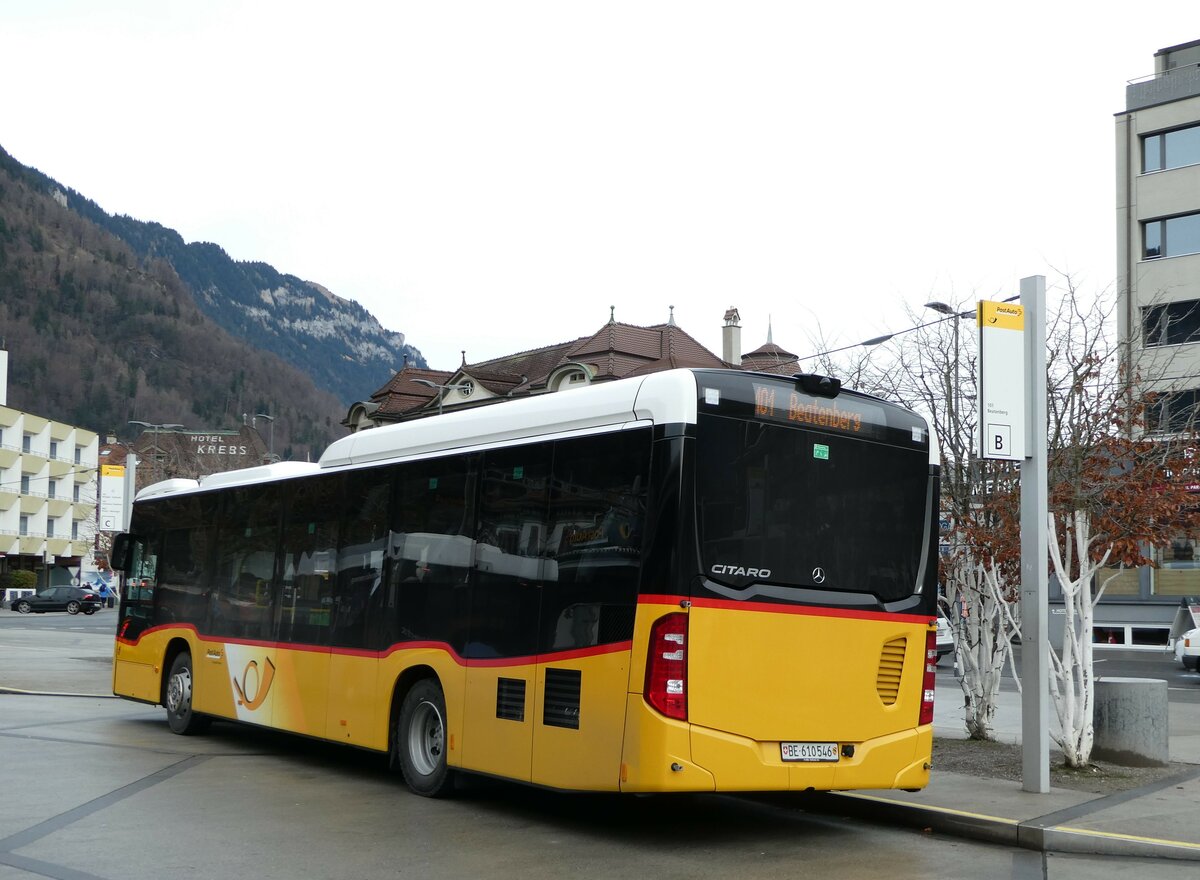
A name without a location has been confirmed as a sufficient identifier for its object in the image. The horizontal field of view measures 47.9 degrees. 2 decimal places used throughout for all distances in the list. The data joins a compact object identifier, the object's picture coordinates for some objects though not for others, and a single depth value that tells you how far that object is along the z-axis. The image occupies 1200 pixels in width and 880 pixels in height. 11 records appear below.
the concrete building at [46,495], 98.12
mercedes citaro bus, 8.68
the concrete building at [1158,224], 45.72
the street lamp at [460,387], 73.31
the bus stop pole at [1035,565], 10.52
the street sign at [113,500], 30.88
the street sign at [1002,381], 10.65
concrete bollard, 11.95
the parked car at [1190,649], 28.04
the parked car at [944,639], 34.84
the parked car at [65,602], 69.19
